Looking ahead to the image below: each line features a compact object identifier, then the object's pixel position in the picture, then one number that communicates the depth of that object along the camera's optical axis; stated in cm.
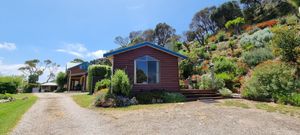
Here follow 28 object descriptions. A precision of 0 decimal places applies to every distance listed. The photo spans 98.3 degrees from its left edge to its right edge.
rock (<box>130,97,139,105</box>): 678
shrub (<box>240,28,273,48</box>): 1328
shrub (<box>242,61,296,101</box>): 632
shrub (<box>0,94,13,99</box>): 954
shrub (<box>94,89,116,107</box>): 637
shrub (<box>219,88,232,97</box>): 803
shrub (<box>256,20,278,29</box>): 1773
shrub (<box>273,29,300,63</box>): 735
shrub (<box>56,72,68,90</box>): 2203
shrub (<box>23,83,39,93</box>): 2249
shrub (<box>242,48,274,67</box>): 1019
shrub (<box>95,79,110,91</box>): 993
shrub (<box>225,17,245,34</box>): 2148
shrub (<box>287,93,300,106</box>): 555
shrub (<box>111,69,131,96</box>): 690
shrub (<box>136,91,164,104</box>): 706
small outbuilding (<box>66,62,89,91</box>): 1936
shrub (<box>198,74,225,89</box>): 871
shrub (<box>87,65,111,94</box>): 1273
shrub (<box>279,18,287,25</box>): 1630
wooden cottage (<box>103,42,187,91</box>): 801
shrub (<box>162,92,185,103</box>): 728
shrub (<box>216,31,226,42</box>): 2078
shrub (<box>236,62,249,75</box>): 1023
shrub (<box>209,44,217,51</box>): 1820
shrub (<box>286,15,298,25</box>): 1428
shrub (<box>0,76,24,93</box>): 1243
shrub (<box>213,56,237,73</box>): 1078
